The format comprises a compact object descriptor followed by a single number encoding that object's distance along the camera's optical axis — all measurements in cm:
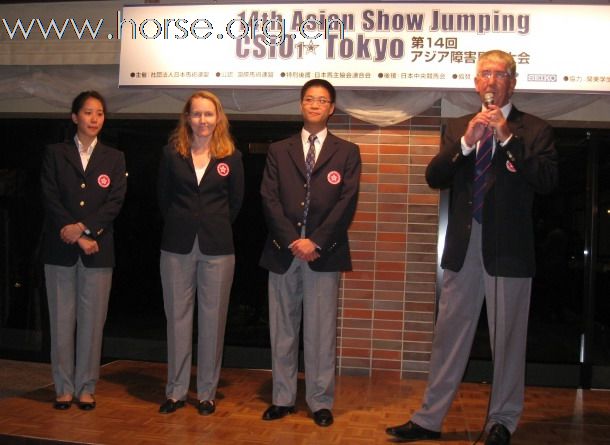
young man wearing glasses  335
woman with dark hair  355
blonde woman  351
